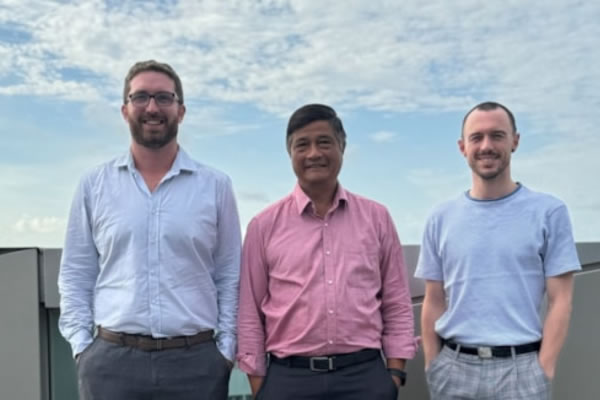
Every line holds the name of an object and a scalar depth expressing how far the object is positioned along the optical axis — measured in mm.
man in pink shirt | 3129
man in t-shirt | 3164
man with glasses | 3092
